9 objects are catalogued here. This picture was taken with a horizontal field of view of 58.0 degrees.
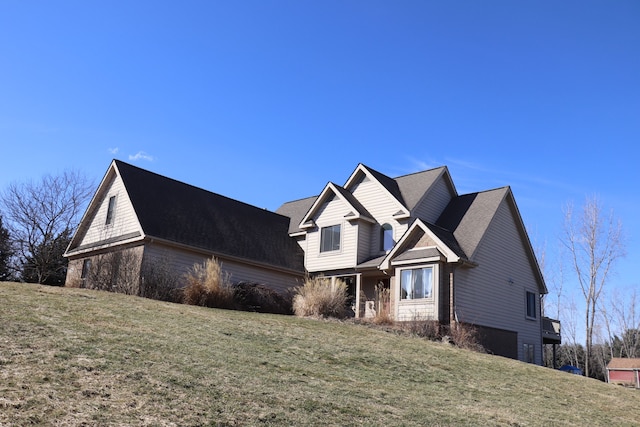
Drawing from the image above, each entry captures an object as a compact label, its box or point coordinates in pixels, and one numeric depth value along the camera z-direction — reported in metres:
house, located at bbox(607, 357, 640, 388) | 43.88
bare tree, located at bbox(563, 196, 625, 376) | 42.88
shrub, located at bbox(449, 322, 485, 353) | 21.91
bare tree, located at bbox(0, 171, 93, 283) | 34.72
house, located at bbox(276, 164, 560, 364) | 24.00
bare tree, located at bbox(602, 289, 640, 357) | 57.57
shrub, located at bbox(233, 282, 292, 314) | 23.12
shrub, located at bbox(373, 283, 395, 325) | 22.84
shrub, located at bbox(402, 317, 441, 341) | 21.97
